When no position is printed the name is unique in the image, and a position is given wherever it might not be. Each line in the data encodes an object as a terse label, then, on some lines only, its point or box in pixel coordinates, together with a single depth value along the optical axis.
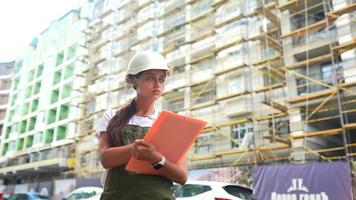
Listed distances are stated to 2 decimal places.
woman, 1.61
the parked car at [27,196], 13.47
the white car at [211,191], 6.32
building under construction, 12.52
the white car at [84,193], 9.79
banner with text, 8.62
